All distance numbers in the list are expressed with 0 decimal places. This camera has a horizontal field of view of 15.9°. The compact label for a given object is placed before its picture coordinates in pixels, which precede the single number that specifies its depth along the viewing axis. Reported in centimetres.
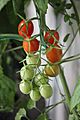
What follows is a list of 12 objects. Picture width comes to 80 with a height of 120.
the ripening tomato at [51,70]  48
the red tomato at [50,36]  47
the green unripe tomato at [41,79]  47
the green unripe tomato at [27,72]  47
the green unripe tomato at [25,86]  47
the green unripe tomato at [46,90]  47
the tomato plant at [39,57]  46
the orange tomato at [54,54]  47
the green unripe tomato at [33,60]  47
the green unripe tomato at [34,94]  48
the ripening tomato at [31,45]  48
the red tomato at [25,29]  49
